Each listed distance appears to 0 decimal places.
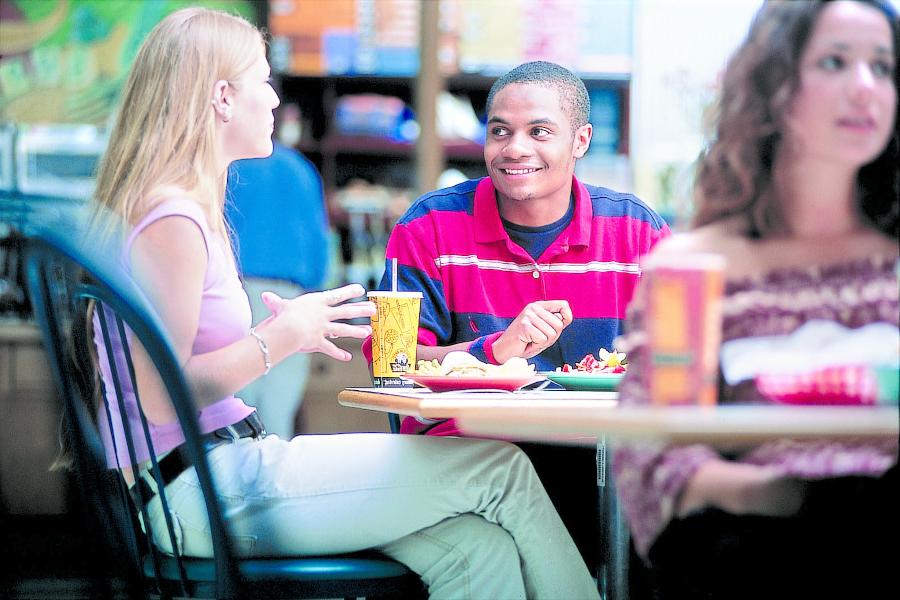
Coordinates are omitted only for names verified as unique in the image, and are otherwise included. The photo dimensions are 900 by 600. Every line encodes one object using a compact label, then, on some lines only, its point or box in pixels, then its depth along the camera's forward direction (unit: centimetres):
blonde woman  355
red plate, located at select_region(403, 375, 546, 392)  369
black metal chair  344
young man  436
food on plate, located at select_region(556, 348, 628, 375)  401
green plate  386
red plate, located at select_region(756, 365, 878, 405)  315
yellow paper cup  389
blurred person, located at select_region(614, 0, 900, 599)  314
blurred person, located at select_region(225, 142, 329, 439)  598
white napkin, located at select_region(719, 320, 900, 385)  319
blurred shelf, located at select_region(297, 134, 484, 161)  787
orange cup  313
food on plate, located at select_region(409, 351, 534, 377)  376
